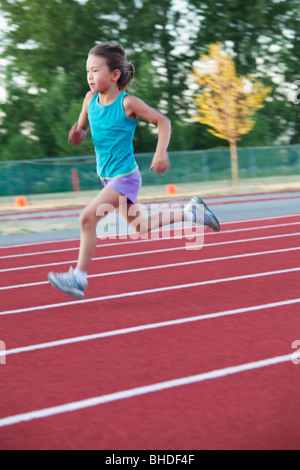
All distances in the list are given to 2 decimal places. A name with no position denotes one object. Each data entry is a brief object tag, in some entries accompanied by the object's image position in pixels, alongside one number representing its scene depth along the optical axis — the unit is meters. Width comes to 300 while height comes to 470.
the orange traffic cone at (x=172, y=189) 23.91
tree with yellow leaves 25.28
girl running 5.15
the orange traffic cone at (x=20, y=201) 21.70
